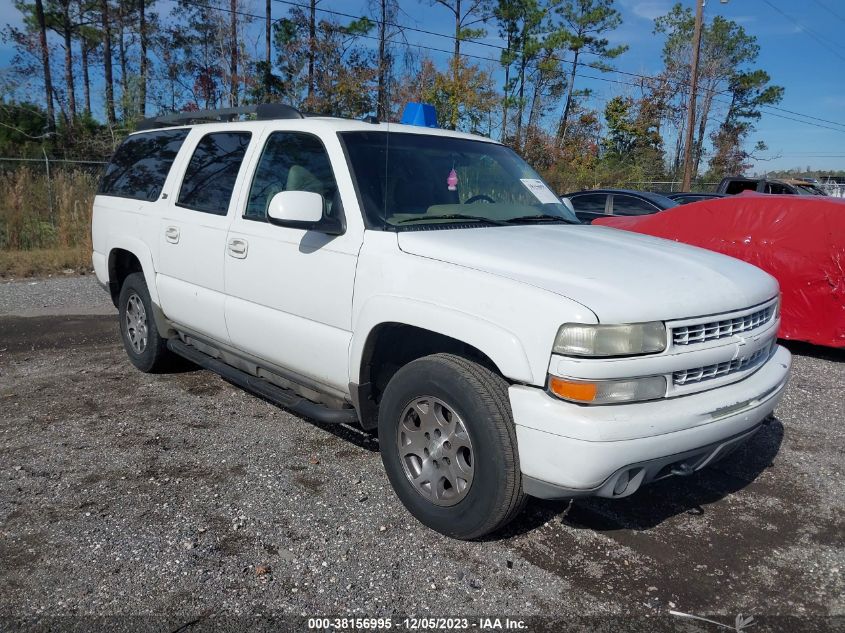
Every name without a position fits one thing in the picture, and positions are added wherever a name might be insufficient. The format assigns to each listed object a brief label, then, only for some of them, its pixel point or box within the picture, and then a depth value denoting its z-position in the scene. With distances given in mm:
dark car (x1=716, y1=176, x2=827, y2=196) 16125
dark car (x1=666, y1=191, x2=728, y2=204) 14188
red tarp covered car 6805
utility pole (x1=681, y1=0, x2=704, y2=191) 27000
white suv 2758
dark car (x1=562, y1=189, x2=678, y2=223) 11961
